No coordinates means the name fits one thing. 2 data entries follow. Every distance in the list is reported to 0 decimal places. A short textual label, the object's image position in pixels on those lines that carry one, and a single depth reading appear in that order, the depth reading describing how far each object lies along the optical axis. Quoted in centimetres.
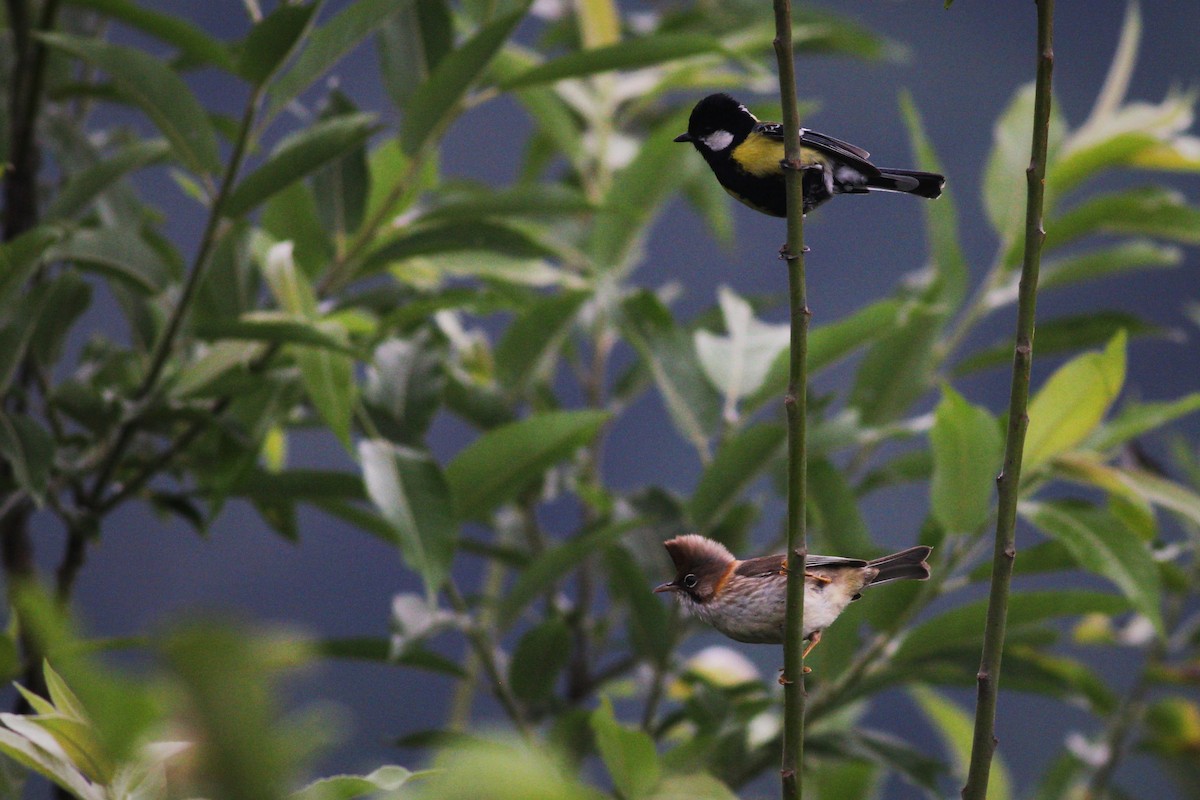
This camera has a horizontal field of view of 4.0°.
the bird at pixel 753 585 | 639
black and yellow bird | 640
